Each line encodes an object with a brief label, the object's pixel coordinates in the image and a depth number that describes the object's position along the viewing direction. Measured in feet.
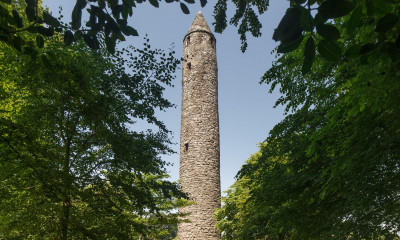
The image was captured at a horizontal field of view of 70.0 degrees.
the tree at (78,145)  15.85
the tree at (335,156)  11.57
